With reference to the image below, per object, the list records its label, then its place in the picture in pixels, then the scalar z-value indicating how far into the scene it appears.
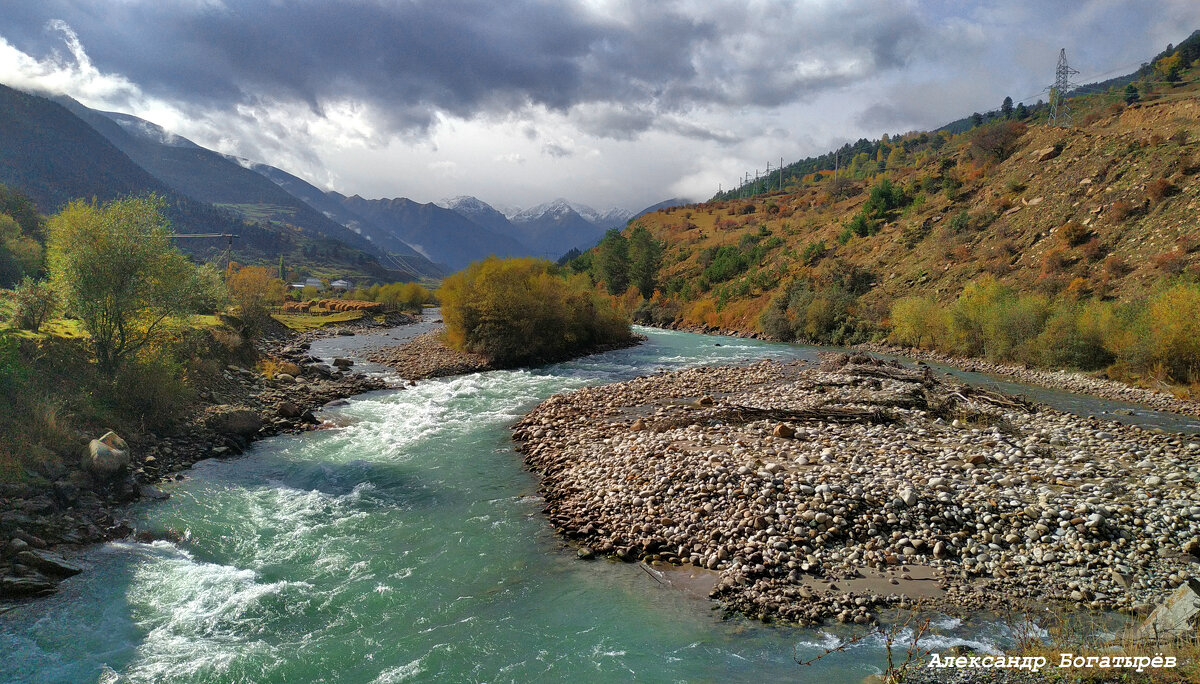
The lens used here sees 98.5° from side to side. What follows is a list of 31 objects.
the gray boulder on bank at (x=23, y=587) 9.10
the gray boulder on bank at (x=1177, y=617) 6.01
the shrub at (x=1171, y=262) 30.53
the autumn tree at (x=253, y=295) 41.31
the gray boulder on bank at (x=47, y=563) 9.80
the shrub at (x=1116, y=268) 33.91
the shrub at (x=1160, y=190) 37.00
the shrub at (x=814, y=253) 68.88
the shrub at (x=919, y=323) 38.94
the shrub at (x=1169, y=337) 22.83
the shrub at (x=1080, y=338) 27.11
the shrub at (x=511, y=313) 37.81
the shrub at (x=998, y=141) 61.66
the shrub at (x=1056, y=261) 38.28
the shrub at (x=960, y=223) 52.78
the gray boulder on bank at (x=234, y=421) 18.98
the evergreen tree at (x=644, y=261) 89.06
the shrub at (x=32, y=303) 17.55
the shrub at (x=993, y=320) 31.44
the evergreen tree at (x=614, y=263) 92.38
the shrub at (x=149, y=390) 17.11
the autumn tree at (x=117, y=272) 16.48
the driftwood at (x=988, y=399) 20.49
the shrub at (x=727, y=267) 78.19
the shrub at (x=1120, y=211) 38.34
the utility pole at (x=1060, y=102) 67.06
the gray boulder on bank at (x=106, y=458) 13.40
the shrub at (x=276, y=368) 29.16
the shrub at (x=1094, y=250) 37.00
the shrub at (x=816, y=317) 48.00
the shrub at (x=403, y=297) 103.00
